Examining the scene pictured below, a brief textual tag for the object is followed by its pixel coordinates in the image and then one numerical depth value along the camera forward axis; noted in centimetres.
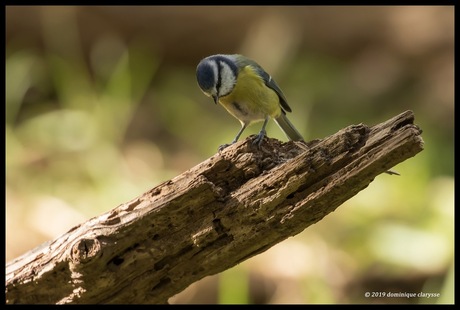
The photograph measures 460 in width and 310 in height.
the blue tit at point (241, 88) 616
